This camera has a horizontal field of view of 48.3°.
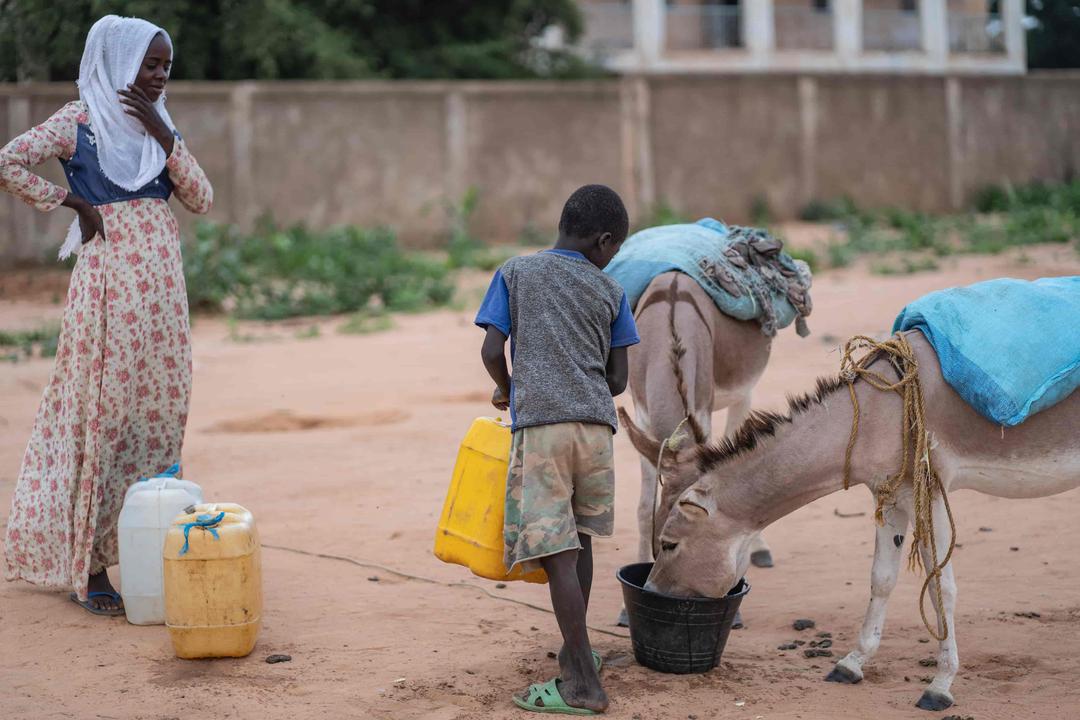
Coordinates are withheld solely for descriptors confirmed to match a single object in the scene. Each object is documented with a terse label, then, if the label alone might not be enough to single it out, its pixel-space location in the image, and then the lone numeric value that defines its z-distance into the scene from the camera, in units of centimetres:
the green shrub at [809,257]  1397
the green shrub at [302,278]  1266
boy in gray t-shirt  386
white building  3291
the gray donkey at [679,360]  471
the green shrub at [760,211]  1942
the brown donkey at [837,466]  391
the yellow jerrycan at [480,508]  404
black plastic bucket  409
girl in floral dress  471
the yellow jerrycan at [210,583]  427
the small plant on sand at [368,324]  1168
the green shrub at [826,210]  1964
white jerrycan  460
